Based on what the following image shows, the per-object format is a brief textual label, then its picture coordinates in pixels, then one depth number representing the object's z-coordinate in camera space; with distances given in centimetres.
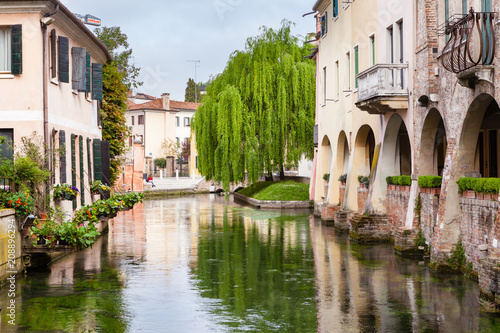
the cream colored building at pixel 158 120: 9081
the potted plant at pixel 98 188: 2274
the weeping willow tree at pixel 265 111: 4078
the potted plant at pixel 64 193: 1797
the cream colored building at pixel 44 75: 1744
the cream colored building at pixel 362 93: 1989
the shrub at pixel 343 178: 2893
